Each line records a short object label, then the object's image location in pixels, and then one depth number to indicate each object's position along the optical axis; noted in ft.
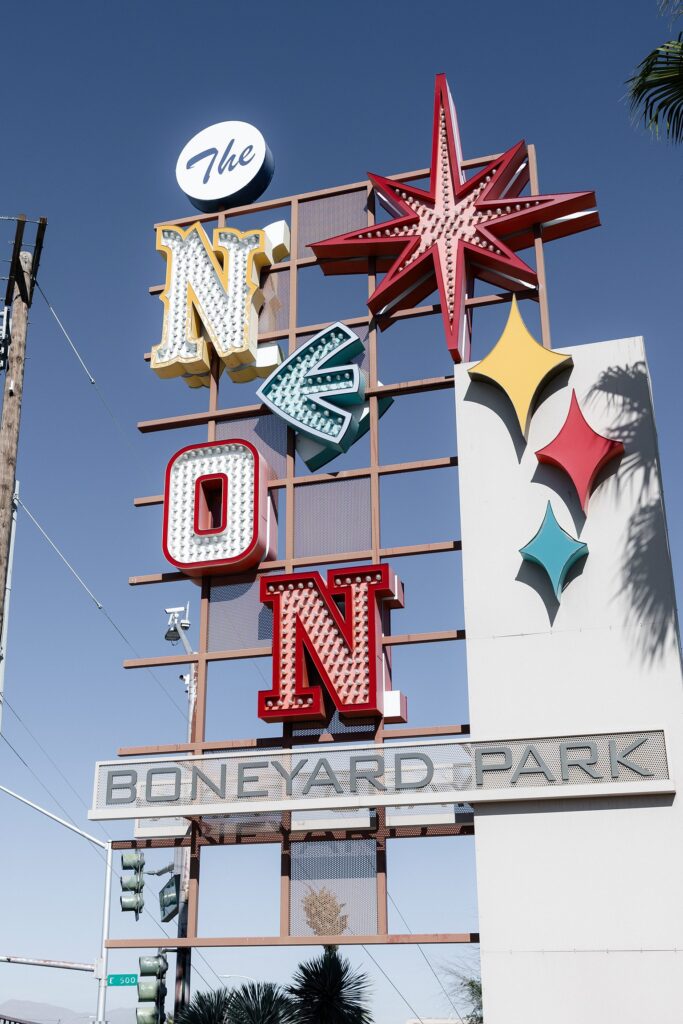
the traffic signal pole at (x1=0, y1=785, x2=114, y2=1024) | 80.43
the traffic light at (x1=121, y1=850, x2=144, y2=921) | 73.20
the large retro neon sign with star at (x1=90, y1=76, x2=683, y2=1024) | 64.03
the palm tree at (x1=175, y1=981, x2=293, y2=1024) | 65.41
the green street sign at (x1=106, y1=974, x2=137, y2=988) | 77.82
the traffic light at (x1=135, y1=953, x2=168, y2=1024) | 69.41
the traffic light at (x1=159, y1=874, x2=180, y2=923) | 72.79
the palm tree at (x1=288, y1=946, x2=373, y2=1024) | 69.15
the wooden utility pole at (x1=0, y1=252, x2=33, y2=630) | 62.39
